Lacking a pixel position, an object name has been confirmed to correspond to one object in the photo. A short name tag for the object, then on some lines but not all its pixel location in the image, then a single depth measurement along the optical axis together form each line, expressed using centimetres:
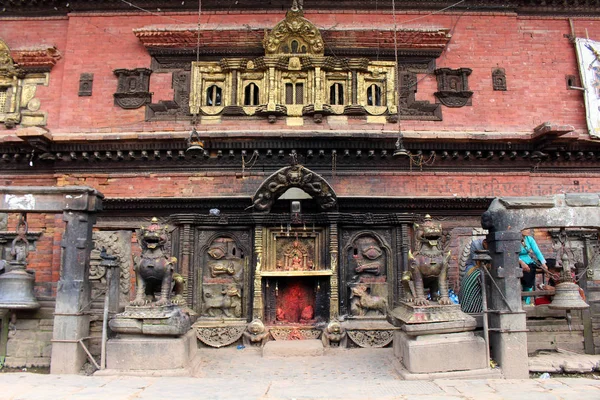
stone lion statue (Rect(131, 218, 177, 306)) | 706
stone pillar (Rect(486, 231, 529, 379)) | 640
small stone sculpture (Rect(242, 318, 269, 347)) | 909
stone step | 841
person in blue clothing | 794
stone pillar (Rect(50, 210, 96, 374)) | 662
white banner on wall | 1127
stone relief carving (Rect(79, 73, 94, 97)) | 1115
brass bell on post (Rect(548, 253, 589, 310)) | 677
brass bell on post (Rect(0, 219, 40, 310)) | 711
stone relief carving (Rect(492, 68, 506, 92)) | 1120
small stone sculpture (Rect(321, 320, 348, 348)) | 905
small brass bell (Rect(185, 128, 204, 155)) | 910
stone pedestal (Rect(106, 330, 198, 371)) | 646
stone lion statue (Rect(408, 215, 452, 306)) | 698
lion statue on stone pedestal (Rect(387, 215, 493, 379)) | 630
